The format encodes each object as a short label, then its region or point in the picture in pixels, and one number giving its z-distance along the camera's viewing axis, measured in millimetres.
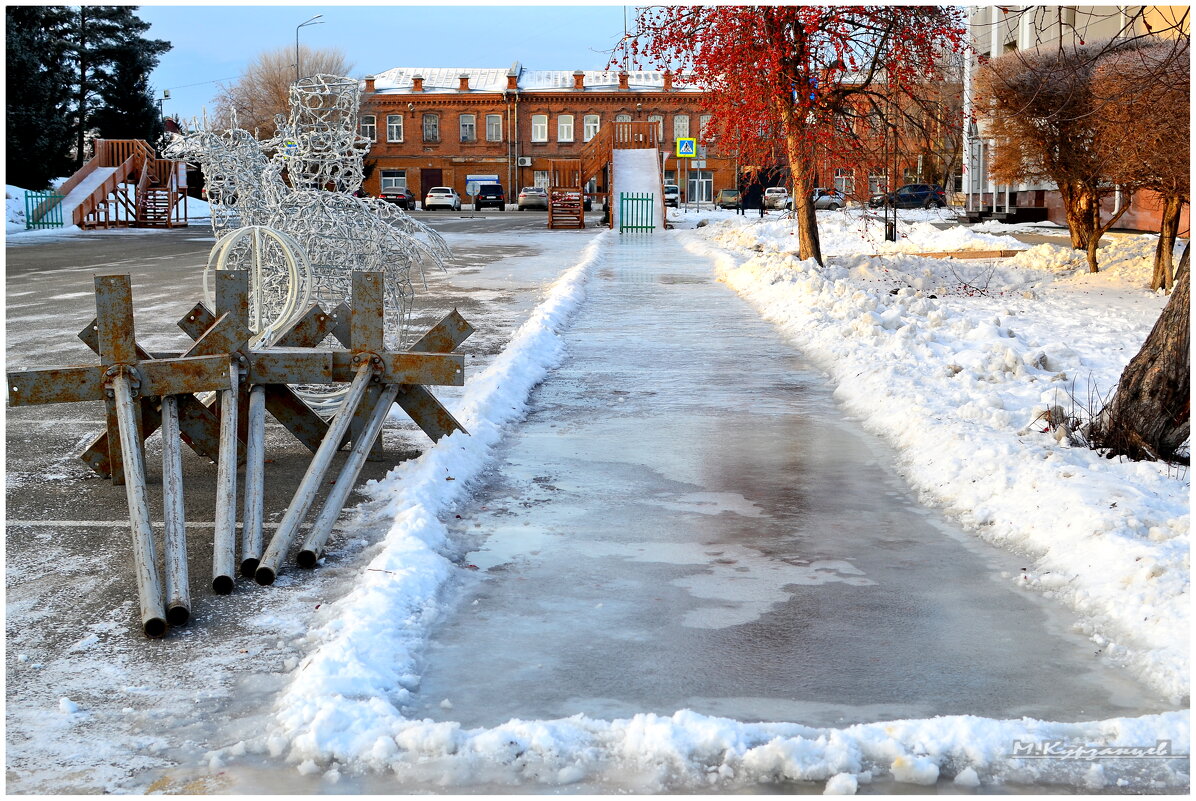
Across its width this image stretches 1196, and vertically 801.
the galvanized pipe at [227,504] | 4875
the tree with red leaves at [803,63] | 17641
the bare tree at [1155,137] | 14977
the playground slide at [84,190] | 43562
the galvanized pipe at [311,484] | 5020
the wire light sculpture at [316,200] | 9312
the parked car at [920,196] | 52172
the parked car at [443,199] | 67062
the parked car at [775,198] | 63781
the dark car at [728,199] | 66062
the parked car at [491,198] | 68938
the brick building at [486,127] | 80500
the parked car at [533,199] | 66062
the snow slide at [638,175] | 43594
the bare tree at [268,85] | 70312
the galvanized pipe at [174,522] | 4578
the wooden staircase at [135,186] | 45094
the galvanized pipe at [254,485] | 5113
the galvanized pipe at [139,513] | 4477
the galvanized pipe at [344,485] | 5195
